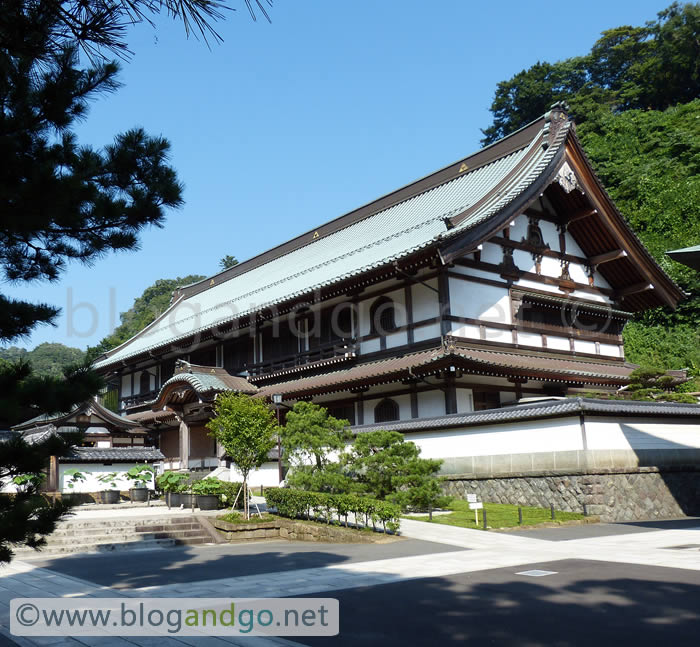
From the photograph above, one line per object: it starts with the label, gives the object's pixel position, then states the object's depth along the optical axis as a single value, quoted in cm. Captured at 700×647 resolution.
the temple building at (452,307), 2094
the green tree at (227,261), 8292
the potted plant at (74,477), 2203
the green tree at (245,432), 1534
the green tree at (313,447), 1627
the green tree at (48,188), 584
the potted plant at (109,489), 2217
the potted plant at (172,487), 1936
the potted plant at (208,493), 1788
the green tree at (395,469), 1588
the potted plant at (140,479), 2234
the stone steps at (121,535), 1388
